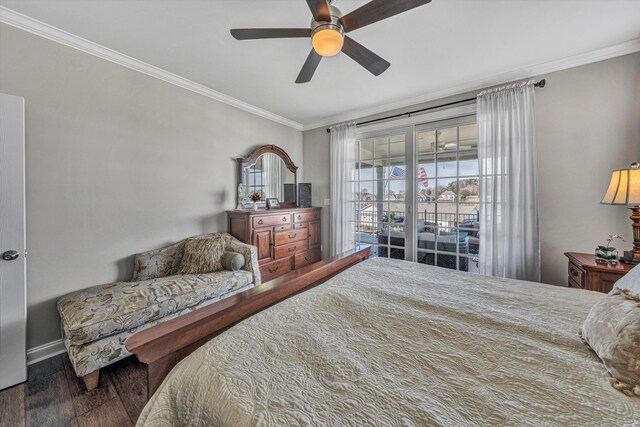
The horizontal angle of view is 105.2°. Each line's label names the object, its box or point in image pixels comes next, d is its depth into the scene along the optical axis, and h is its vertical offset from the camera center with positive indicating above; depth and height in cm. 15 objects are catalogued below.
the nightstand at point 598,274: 177 -49
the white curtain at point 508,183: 256 +27
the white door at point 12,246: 171 -25
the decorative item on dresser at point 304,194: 427 +27
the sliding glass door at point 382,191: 355 +28
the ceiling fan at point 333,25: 138 +113
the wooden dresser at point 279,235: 315 -36
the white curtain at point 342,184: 394 +41
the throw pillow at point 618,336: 74 -44
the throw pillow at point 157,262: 246 -54
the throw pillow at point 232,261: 267 -57
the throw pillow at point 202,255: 261 -50
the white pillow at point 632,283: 100 -34
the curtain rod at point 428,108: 253 +132
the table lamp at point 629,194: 182 +10
